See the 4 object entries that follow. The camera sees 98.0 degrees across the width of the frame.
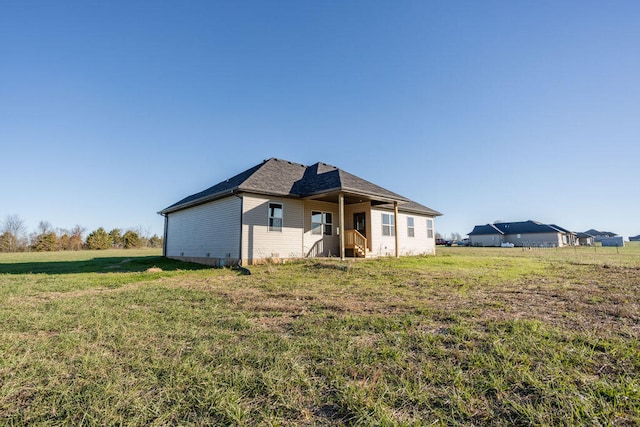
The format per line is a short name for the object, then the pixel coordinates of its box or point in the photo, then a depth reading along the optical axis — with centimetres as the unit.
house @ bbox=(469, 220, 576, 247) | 5381
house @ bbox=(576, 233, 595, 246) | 6862
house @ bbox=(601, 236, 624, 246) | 5763
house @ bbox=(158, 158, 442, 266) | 1229
